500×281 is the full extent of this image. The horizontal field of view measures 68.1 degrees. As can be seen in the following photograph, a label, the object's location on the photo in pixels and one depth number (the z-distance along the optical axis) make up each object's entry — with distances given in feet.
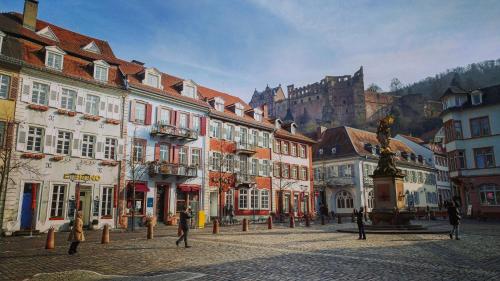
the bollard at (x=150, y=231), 62.02
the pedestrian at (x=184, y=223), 48.98
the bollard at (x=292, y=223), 90.18
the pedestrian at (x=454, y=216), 56.44
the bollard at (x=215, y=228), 72.86
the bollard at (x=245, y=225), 79.46
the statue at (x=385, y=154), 73.05
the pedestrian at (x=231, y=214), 108.45
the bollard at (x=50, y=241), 49.57
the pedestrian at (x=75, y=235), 43.42
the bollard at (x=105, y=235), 55.30
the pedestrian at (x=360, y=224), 58.49
